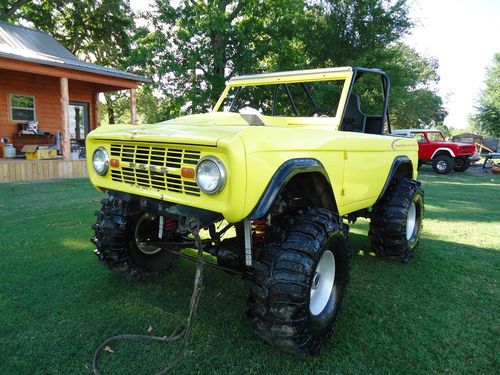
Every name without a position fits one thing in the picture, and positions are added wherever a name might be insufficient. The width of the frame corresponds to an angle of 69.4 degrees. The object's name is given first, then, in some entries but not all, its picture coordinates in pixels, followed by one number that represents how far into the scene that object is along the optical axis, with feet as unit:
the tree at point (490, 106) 108.27
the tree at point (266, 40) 56.03
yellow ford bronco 6.36
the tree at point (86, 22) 66.13
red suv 50.65
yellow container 34.99
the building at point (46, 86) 34.34
